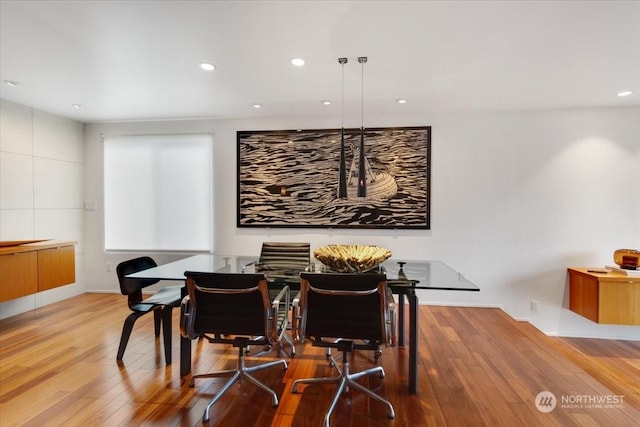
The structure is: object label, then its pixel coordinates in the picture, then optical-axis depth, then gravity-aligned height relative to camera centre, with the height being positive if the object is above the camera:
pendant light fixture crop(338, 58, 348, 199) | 2.57 +0.24
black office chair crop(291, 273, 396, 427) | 1.81 -0.63
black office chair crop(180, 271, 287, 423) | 1.89 -0.65
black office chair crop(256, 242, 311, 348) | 2.62 -0.49
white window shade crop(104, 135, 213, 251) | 4.55 +0.21
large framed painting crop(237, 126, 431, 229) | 4.18 +0.40
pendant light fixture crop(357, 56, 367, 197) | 2.55 +0.27
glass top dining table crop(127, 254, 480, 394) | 2.14 -0.52
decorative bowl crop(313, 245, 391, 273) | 2.29 -0.38
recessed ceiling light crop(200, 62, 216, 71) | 2.77 +1.28
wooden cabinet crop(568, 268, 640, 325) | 3.38 -0.99
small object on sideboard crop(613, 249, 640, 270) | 3.47 -0.56
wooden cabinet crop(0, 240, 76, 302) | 3.21 -0.70
